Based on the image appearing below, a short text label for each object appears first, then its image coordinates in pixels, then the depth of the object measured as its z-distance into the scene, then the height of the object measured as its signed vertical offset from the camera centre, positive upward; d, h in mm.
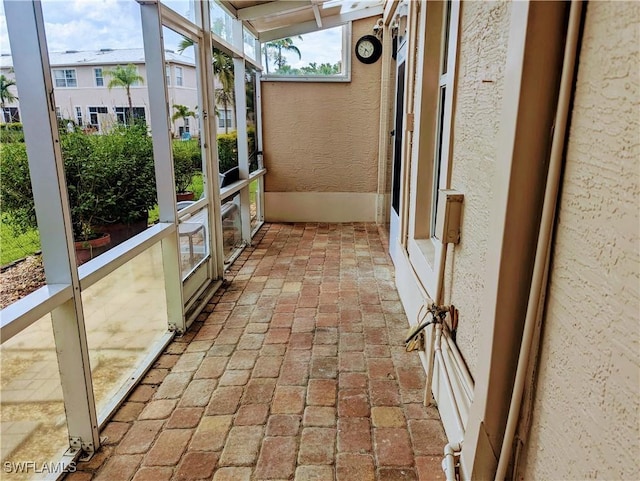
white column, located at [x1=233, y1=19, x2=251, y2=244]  4633 -98
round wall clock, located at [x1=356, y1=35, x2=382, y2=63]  5457 +1088
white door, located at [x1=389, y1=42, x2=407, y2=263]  3686 -153
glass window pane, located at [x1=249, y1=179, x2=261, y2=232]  5609 -930
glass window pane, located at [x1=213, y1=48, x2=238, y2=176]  3861 +214
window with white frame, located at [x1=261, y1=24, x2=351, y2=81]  5574 +1010
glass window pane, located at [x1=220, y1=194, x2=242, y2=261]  4349 -998
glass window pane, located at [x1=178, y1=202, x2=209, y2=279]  2943 -795
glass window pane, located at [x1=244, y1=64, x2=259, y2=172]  5082 +241
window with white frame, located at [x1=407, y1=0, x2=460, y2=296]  2379 -26
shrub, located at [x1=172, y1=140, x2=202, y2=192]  2709 -193
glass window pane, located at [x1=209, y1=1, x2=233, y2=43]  3596 +1004
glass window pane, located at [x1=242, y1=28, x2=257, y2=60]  4711 +1045
